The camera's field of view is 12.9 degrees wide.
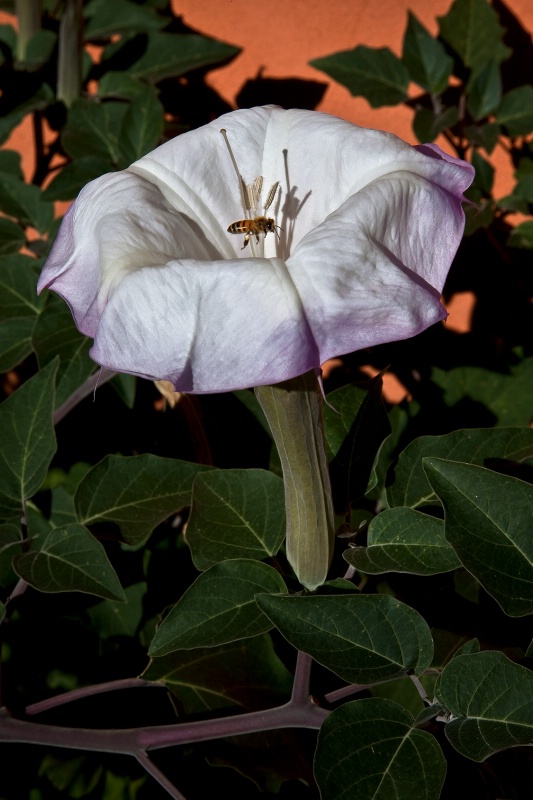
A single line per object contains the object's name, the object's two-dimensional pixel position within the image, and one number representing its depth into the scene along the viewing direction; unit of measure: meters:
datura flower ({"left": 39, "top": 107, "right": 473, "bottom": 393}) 0.60
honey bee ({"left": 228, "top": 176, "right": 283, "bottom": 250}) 0.67
